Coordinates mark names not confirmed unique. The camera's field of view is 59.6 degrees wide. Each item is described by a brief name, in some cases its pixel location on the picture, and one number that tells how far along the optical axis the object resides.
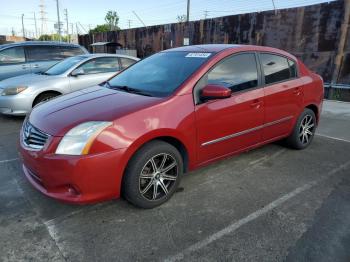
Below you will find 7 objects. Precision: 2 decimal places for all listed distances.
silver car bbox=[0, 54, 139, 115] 6.17
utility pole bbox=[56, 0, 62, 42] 44.04
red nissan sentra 2.62
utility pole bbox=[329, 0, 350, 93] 8.54
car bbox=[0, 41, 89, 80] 8.26
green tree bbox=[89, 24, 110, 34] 58.58
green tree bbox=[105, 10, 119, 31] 63.66
